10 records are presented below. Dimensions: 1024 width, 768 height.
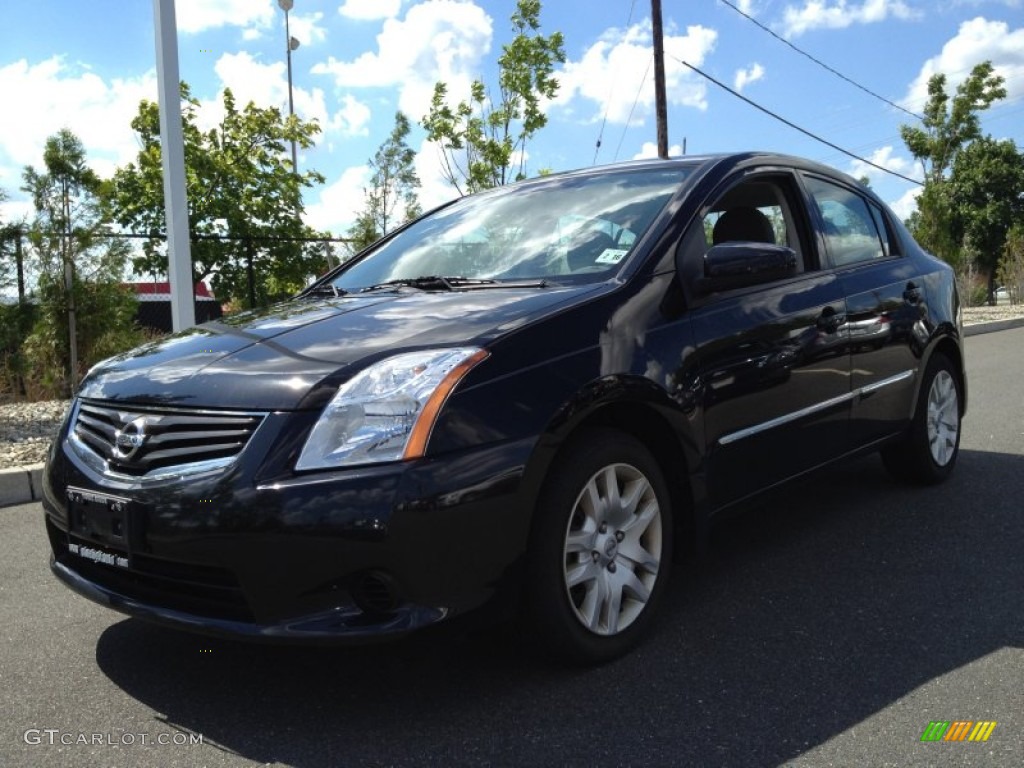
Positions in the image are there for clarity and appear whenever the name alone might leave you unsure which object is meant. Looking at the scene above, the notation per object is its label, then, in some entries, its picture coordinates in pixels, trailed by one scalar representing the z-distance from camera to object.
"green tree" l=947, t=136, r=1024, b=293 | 34.88
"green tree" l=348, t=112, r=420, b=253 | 21.30
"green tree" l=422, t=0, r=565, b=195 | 14.41
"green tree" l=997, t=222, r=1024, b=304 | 24.06
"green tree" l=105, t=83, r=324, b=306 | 12.75
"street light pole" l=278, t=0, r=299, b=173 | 25.60
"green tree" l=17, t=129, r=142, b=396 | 8.41
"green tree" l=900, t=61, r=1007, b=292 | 33.50
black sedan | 2.39
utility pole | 18.19
